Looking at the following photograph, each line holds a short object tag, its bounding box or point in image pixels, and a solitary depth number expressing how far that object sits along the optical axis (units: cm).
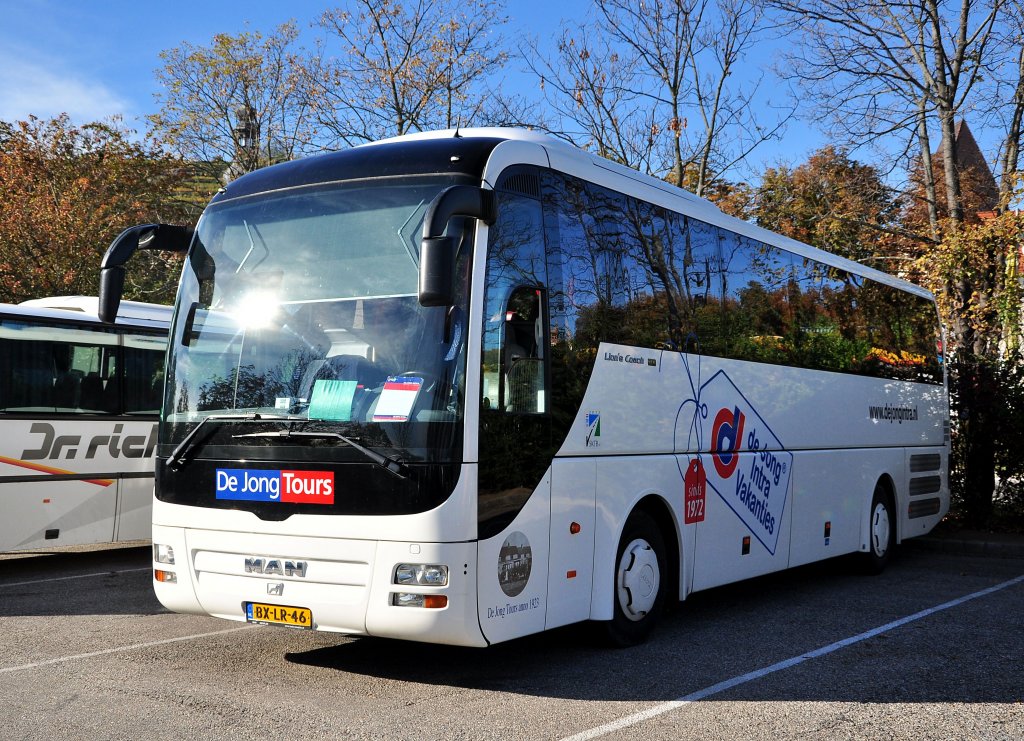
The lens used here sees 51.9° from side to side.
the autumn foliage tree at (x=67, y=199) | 2522
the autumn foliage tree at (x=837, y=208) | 2005
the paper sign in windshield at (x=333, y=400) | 610
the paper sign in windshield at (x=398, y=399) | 598
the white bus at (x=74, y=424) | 1110
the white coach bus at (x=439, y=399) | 596
